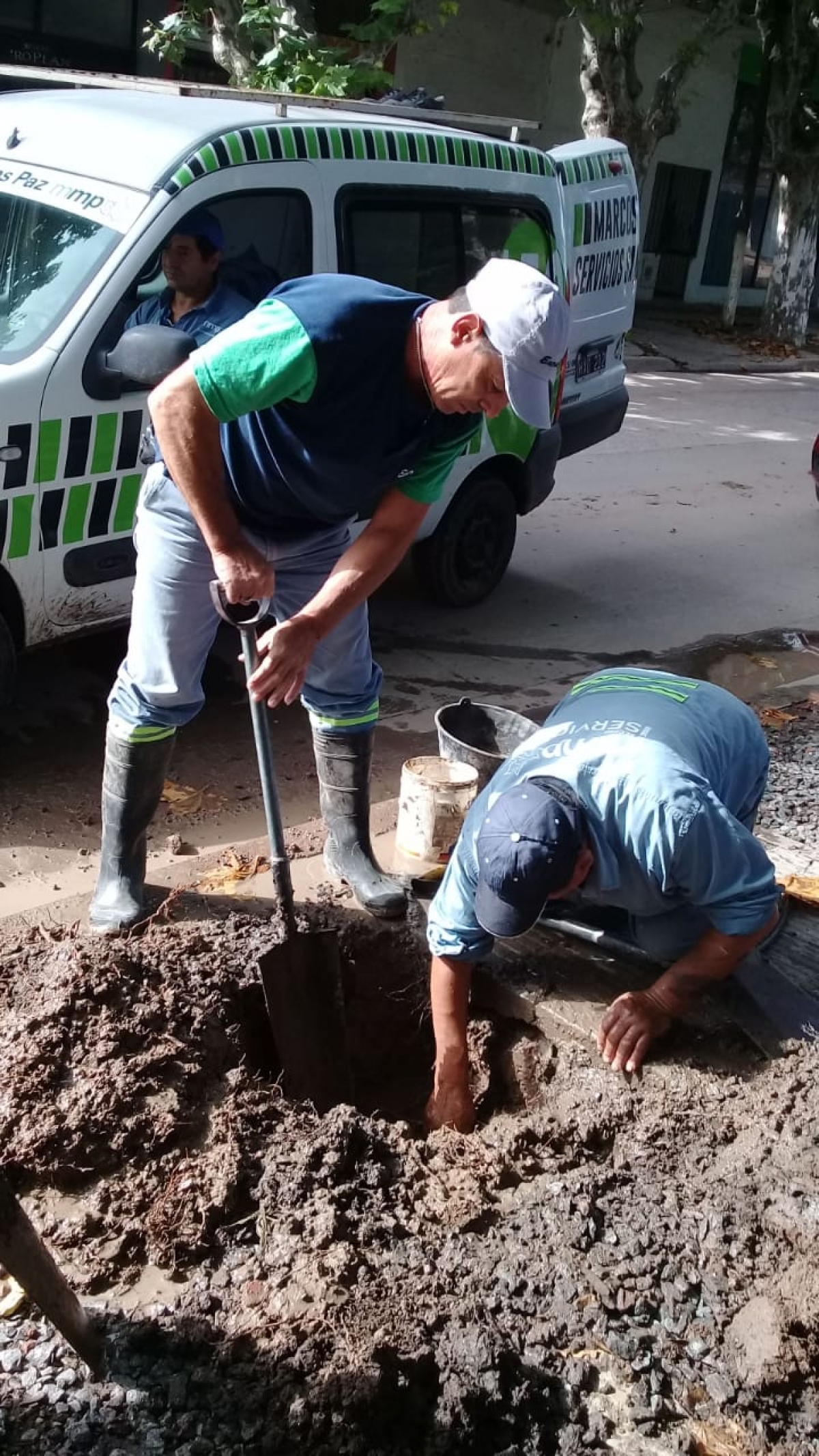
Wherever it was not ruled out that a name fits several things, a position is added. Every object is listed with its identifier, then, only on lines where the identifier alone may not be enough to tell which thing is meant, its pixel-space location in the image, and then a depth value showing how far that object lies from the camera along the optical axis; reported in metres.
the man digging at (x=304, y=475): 2.76
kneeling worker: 2.67
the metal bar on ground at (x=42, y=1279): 1.96
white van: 4.10
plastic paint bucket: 3.87
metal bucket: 4.04
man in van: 4.29
